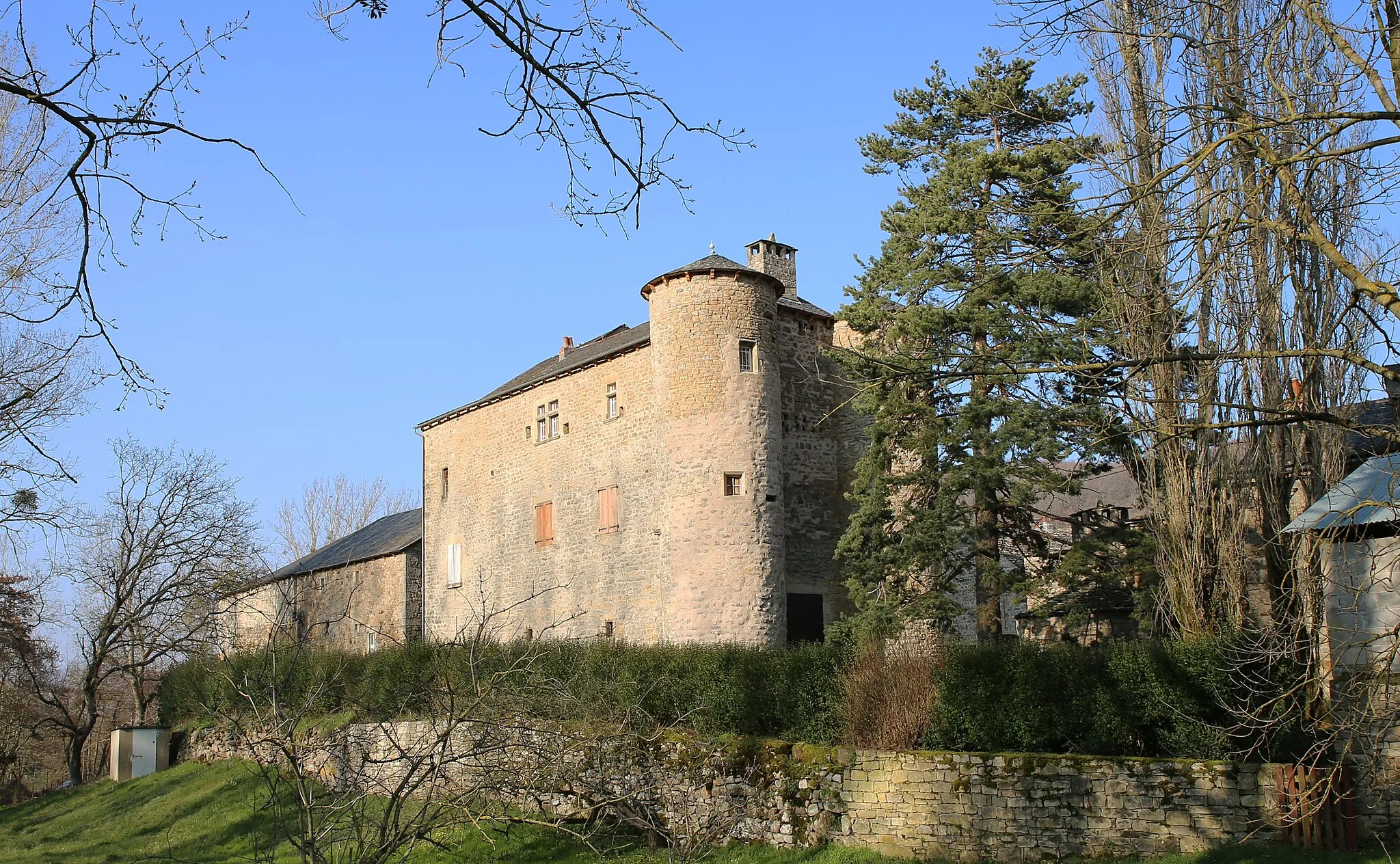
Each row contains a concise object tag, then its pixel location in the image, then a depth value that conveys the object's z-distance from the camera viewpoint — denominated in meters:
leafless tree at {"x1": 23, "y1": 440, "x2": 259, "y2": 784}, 28.52
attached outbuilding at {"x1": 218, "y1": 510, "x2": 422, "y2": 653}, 33.19
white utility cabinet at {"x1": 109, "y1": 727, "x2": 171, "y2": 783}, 27.16
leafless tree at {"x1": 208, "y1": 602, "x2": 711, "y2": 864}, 7.11
